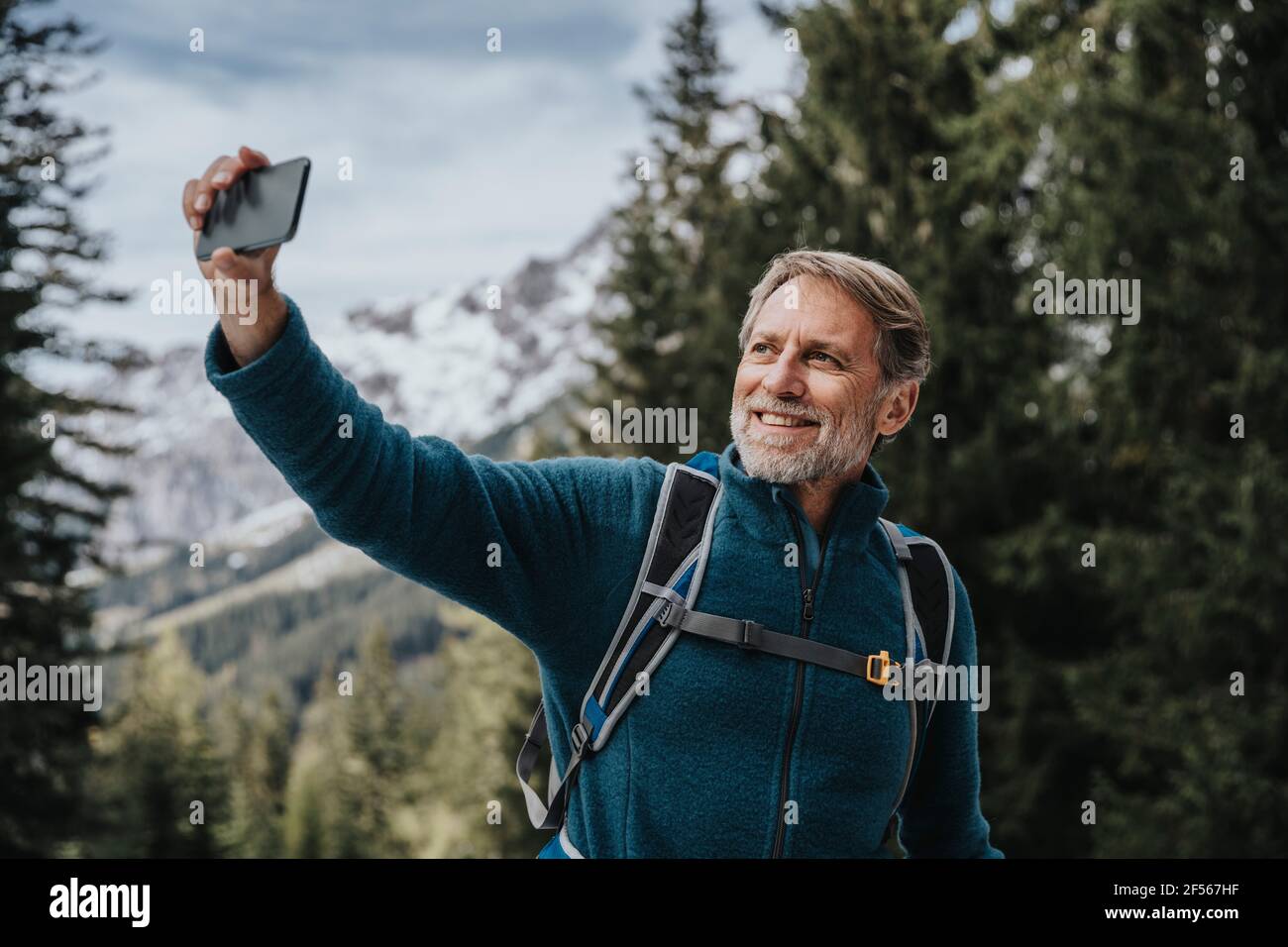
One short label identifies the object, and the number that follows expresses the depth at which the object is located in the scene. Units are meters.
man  2.39
